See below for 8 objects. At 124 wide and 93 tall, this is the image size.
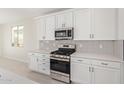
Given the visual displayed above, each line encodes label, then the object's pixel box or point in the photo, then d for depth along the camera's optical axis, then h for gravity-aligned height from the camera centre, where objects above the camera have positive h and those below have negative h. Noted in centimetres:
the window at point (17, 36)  487 +51
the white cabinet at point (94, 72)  181 -73
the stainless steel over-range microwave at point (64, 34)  254 +35
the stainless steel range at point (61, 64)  241 -66
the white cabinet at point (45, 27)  298 +67
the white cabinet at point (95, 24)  198 +56
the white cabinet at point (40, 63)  288 -75
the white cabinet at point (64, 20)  257 +83
